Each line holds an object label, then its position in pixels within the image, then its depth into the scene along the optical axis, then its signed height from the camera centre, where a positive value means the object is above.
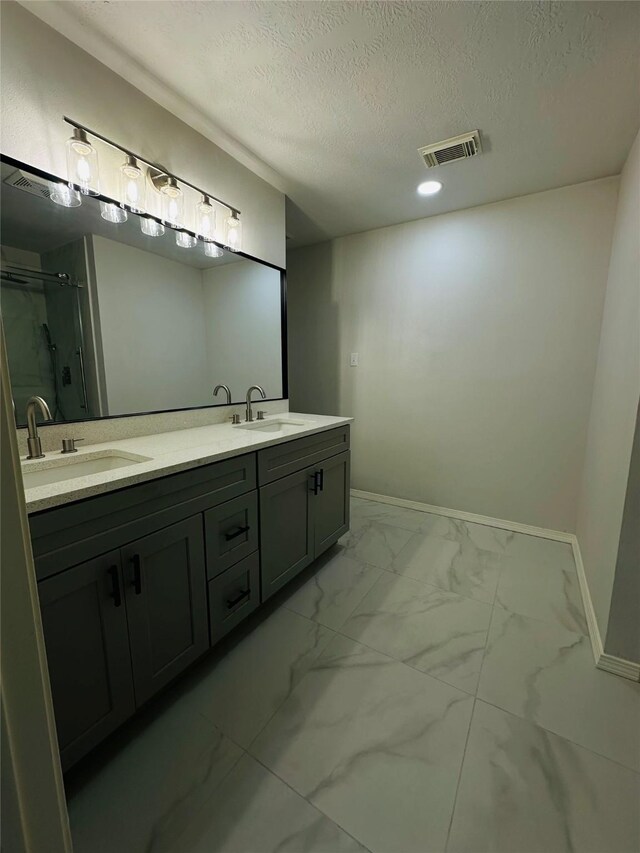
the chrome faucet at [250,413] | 2.08 -0.23
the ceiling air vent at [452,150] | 1.71 +1.17
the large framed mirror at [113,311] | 1.21 +0.29
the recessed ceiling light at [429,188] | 2.12 +1.18
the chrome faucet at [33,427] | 1.14 -0.18
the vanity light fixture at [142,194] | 1.26 +0.78
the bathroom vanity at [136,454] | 0.93 -0.30
